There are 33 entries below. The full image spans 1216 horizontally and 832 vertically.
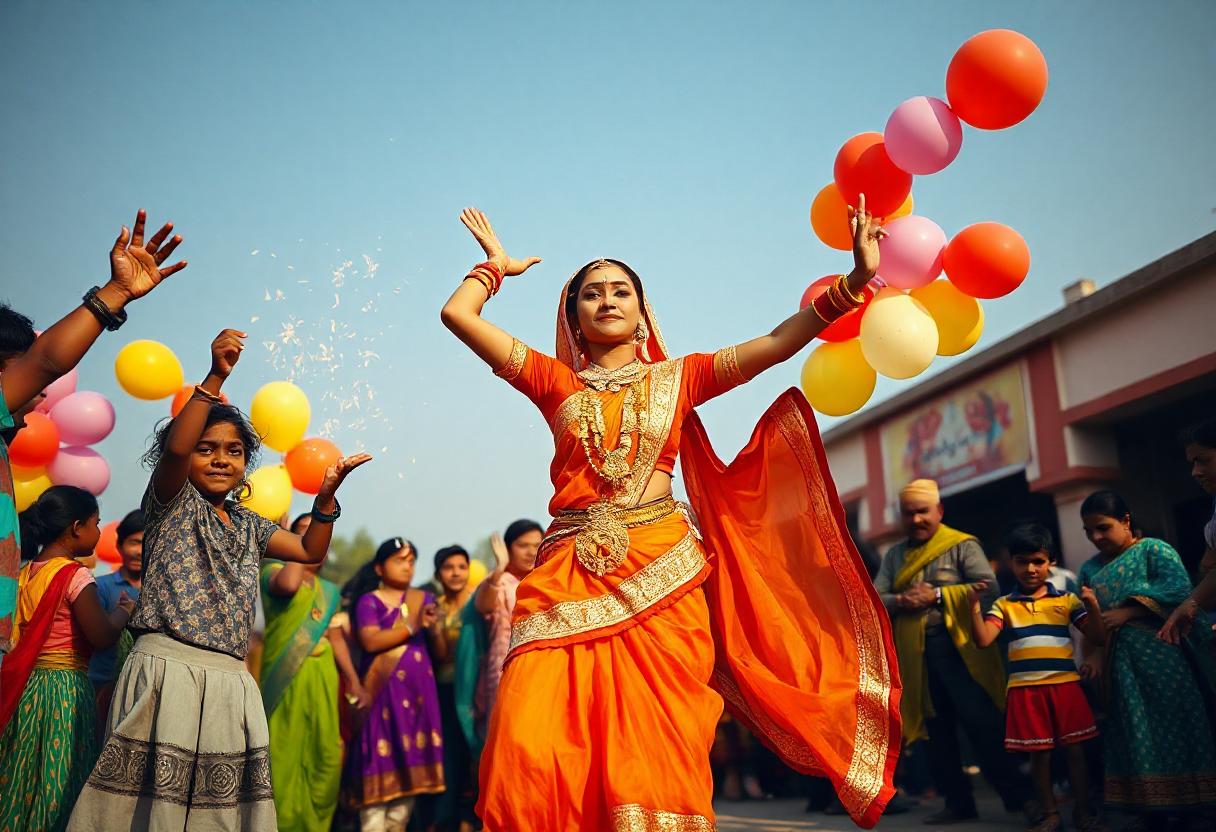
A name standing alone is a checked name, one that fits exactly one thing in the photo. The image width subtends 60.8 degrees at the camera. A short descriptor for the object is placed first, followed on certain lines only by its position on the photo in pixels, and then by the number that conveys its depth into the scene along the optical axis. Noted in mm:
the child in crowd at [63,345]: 2678
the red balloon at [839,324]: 5012
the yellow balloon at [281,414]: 6832
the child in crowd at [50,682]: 3607
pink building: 9008
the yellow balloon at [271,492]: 6668
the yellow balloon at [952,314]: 5051
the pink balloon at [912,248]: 4777
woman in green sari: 5852
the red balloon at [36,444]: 6539
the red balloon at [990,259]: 4734
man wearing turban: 5777
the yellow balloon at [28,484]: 6543
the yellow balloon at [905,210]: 5189
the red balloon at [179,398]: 6867
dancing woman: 2967
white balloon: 4637
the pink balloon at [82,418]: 6977
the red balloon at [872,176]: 4809
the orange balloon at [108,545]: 7641
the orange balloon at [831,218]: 5246
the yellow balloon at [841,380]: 5145
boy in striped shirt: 5004
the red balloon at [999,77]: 4520
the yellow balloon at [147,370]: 6918
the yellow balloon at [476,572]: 9703
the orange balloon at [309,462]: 6883
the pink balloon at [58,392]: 6984
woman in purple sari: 6289
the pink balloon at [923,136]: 4656
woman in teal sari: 4633
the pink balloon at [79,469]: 6879
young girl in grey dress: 3174
